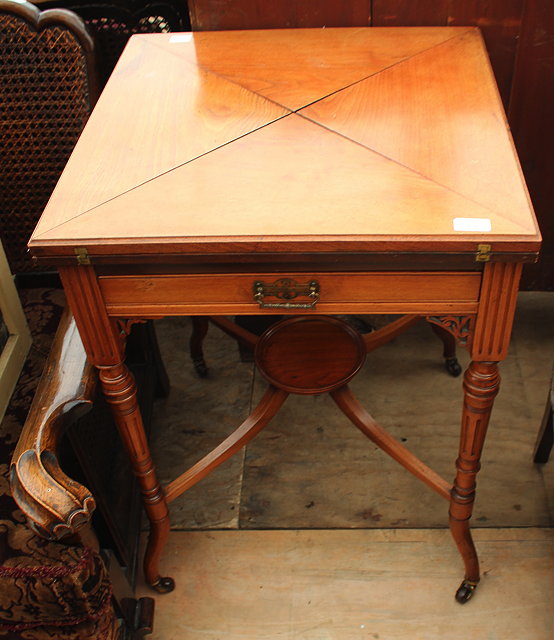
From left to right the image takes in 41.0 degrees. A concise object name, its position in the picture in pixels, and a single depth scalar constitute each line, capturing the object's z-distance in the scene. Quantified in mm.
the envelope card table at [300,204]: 1100
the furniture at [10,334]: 1441
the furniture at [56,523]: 1055
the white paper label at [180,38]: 1605
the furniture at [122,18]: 1733
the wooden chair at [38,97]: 1479
